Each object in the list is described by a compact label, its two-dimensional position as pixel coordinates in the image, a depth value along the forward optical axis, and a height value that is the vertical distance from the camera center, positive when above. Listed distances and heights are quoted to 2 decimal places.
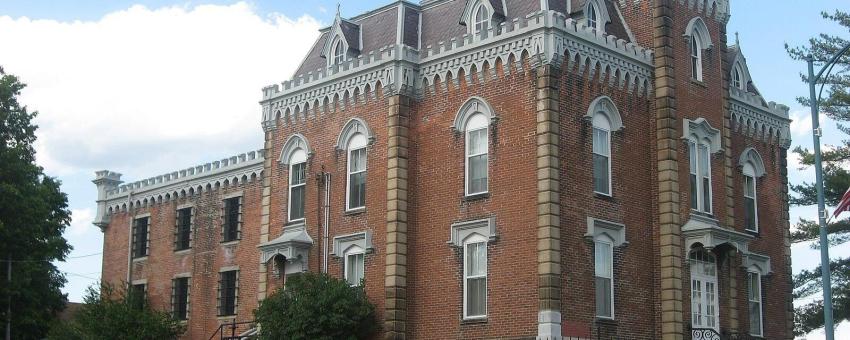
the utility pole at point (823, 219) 25.11 +4.47
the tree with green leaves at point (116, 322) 40.50 +3.31
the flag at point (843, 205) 27.45 +5.15
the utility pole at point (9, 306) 43.99 +4.08
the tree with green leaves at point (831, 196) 43.97 +8.61
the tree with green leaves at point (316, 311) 32.22 +2.98
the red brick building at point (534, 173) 31.00 +7.15
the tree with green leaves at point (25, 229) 43.97 +7.10
